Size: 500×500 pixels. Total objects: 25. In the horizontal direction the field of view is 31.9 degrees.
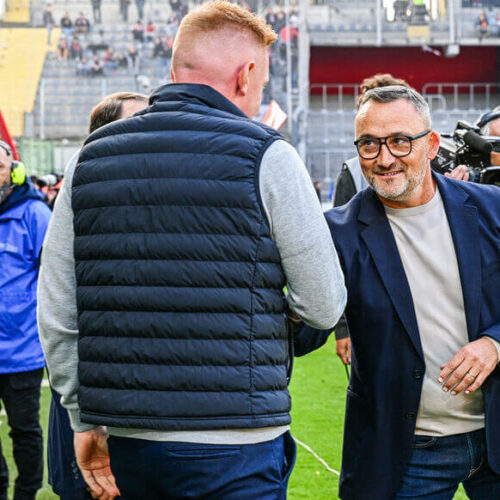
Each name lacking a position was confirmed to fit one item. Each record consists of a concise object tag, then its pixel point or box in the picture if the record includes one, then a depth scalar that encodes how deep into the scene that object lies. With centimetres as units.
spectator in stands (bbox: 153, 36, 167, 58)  2556
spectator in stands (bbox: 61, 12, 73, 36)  2666
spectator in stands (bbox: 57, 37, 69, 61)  2605
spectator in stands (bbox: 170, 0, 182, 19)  2677
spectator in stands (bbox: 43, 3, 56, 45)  2680
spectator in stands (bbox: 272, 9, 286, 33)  2538
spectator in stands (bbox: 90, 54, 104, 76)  2517
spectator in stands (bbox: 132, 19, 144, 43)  2616
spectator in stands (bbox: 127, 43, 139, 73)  2523
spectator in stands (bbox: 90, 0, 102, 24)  2728
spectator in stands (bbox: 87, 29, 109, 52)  2606
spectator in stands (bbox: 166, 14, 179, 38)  2621
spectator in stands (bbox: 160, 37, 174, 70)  2528
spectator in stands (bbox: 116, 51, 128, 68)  2531
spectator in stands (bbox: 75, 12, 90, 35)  2666
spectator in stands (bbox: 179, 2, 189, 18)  2683
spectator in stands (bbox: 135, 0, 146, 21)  2708
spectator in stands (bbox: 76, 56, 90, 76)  2528
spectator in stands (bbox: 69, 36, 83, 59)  2595
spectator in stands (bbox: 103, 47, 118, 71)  2533
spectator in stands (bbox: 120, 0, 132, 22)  2739
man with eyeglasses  210
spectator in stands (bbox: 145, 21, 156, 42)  2616
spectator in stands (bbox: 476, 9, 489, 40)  2748
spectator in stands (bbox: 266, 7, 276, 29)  2530
